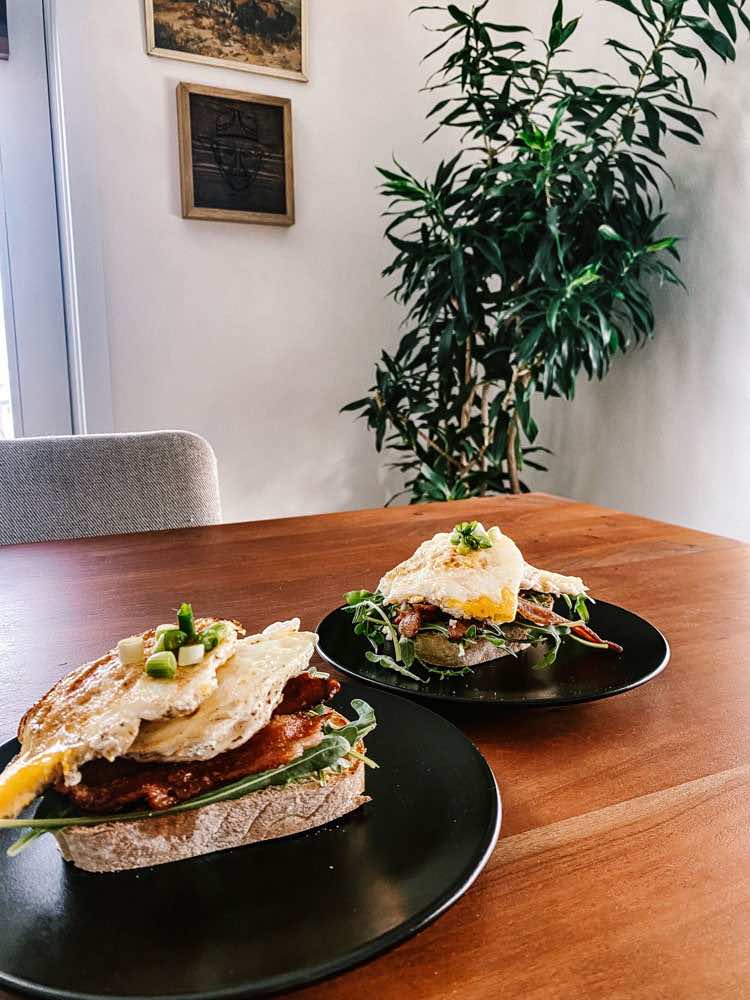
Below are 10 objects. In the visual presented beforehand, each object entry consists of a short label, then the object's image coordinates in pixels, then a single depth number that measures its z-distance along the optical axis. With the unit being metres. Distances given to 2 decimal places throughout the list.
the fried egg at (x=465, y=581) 0.67
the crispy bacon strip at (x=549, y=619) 0.72
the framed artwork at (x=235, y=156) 2.75
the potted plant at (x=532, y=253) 2.34
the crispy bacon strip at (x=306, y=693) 0.50
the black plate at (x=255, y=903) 0.34
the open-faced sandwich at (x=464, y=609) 0.67
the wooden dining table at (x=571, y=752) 0.38
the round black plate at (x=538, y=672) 0.63
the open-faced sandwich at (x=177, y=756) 0.41
